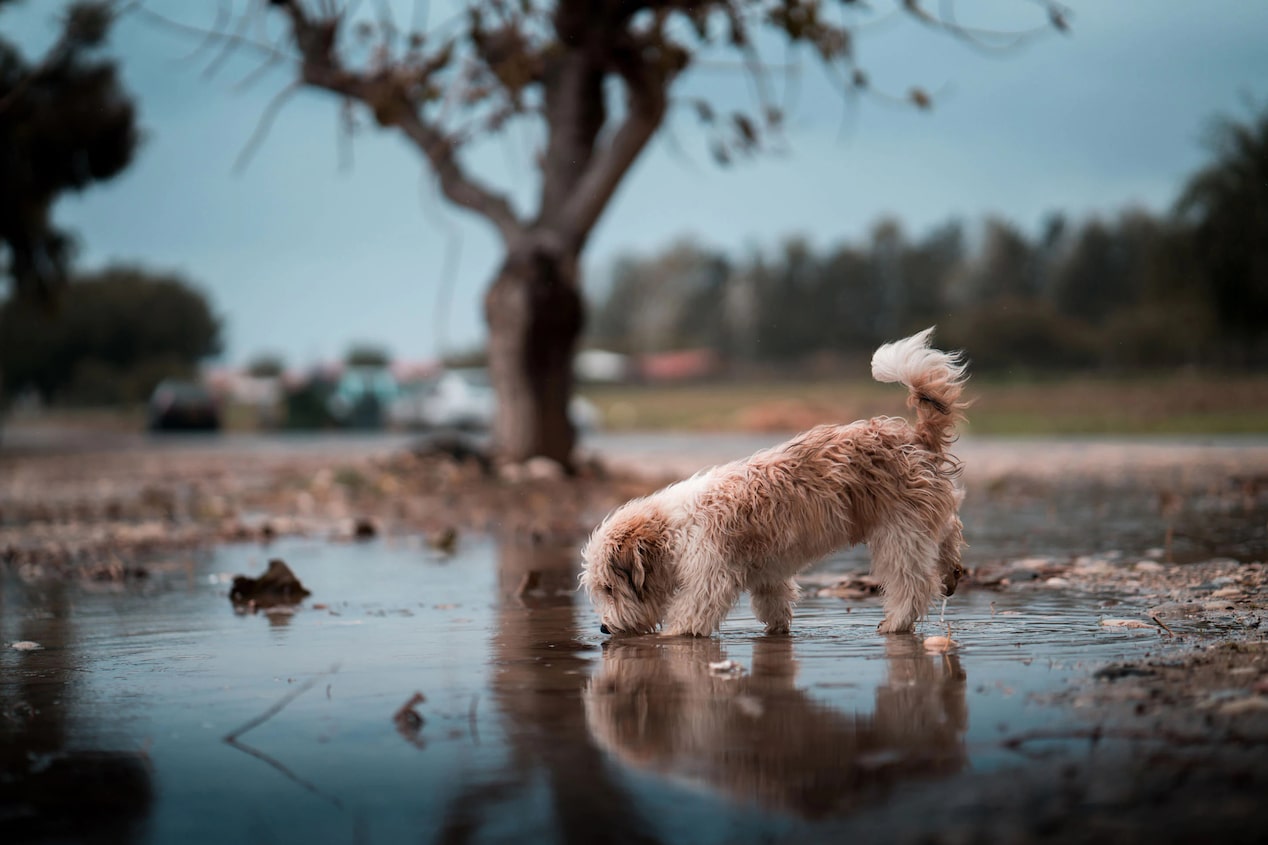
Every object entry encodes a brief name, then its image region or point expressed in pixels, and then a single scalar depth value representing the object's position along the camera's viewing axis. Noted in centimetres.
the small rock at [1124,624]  610
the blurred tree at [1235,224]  3581
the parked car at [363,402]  4753
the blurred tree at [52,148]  2950
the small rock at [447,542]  1105
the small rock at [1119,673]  489
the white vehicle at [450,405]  4081
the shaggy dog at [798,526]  626
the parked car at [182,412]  4697
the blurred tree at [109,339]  8138
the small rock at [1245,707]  416
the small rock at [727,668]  544
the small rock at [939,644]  573
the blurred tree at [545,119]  1628
